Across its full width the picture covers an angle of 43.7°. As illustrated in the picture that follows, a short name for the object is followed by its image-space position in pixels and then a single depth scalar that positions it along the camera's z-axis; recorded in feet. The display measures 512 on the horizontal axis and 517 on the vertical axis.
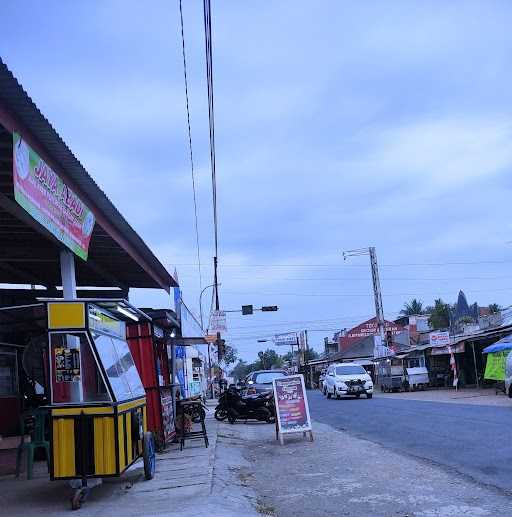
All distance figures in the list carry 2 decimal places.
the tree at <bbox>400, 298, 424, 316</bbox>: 296.71
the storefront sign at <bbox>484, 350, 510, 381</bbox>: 89.66
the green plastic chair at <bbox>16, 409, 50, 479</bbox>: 28.40
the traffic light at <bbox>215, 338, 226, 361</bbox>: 102.47
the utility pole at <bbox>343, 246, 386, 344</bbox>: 162.09
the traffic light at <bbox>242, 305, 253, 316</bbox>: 126.93
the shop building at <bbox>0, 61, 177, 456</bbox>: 23.24
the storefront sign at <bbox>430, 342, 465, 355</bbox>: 111.04
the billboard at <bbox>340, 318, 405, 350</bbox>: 251.19
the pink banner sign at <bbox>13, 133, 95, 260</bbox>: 22.71
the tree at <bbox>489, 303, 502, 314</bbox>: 234.72
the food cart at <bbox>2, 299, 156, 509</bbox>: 23.31
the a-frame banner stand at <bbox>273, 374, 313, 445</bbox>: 43.96
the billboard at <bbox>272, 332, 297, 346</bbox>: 270.48
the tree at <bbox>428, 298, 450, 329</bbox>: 225.56
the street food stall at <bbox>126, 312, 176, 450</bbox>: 37.24
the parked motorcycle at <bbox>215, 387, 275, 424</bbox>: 63.62
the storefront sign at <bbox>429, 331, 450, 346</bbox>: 116.47
